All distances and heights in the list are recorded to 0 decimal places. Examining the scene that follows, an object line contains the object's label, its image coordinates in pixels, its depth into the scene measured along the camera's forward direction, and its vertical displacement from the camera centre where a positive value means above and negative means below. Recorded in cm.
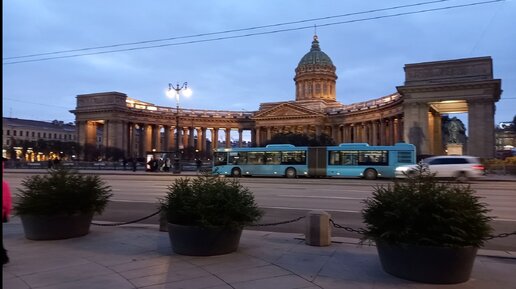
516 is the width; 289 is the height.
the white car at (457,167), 3164 -69
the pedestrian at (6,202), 619 -64
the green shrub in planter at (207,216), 745 -101
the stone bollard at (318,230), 852 -140
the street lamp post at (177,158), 4395 -7
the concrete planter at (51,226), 895 -140
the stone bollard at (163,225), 1007 -155
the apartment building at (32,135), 10981 +707
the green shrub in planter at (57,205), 891 -97
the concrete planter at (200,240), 746 -140
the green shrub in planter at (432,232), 591 -101
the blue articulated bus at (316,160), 3597 -24
